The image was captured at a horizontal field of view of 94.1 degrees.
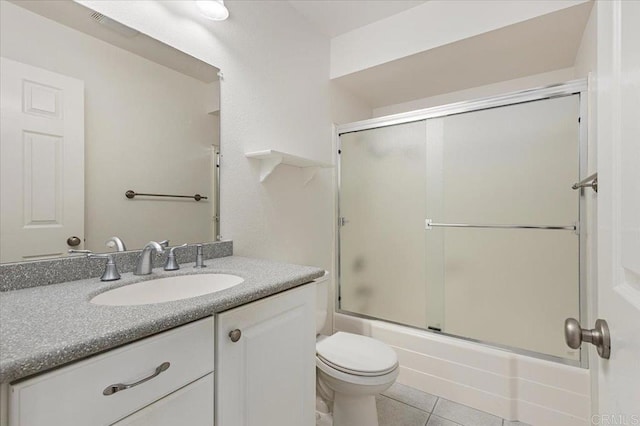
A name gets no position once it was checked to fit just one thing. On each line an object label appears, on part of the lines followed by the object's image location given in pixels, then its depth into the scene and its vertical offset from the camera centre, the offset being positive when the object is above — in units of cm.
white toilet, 138 -76
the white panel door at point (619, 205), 42 +1
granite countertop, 52 -24
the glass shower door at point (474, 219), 163 -4
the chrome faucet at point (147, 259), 111 -18
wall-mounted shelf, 161 +31
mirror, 94 +30
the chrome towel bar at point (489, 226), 162 -8
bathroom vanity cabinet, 55 -40
